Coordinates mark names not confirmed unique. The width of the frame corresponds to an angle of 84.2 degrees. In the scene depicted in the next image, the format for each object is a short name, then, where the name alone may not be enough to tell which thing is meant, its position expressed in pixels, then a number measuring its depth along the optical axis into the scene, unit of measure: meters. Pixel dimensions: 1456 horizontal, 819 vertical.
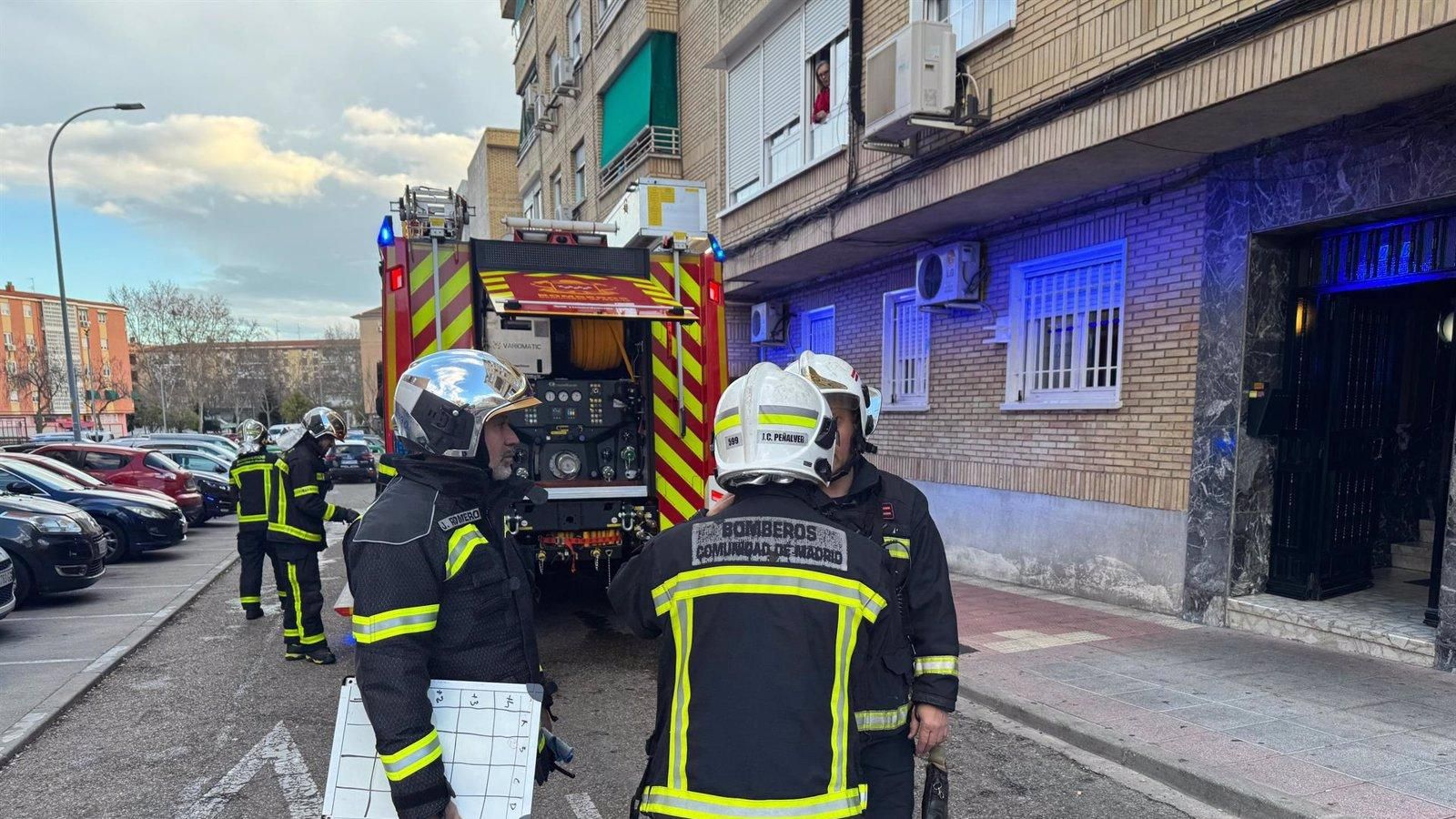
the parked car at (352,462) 23.14
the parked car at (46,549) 7.52
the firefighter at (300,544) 5.91
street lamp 18.77
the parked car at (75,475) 10.88
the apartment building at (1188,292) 5.23
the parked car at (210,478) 14.29
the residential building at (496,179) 31.14
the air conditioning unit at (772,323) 13.27
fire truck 5.78
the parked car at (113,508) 10.05
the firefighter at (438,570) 1.90
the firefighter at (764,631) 1.73
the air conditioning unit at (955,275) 8.66
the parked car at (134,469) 12.98
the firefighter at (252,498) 6.29
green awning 14.85
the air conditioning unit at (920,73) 7.25
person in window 10.28
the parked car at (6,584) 6.46
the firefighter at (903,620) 2.30
